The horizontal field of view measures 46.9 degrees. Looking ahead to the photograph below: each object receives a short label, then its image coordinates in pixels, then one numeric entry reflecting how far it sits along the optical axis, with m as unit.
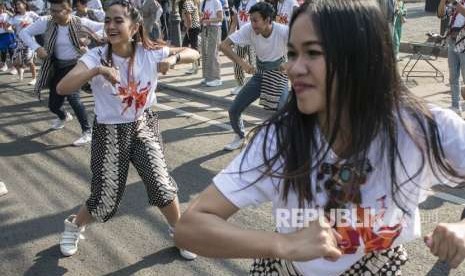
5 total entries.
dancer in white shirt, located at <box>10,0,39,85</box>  10.84
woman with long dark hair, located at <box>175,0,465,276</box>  1.35
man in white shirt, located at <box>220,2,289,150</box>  5.38
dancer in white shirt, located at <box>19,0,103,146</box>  6.28
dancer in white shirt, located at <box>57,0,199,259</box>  3.47
